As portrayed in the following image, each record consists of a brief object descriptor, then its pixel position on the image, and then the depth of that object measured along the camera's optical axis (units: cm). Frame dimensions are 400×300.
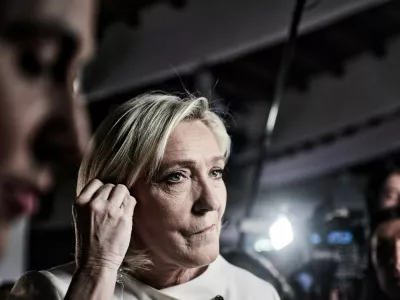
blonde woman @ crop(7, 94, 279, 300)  80
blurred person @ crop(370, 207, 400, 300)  123
